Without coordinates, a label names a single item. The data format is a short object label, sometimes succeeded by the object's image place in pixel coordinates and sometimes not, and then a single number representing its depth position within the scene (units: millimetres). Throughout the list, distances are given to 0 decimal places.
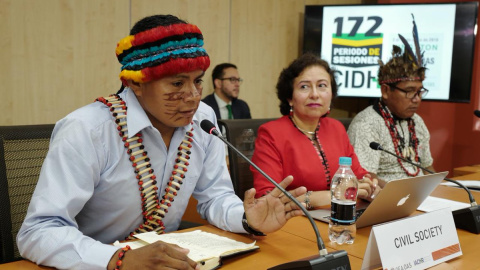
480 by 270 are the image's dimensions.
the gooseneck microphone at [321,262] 955
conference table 1121
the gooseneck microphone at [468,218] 1449
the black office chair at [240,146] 1921
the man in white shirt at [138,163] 1126
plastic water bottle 1285
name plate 1057
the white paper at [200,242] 1111
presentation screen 4273
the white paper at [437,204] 1673
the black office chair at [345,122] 2619
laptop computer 1299
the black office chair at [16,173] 1364
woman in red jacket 1985
